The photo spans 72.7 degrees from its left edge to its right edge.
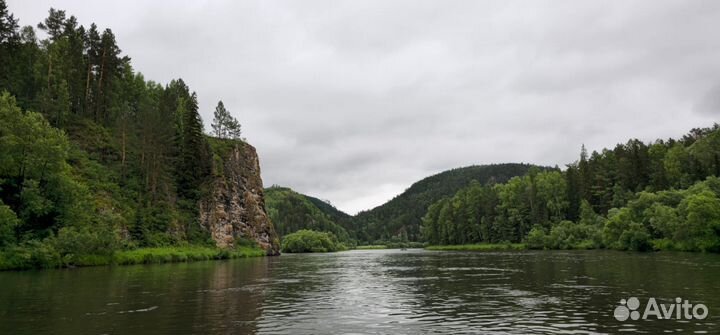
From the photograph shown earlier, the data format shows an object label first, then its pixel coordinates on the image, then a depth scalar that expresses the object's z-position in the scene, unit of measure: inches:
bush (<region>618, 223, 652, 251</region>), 3631.9
